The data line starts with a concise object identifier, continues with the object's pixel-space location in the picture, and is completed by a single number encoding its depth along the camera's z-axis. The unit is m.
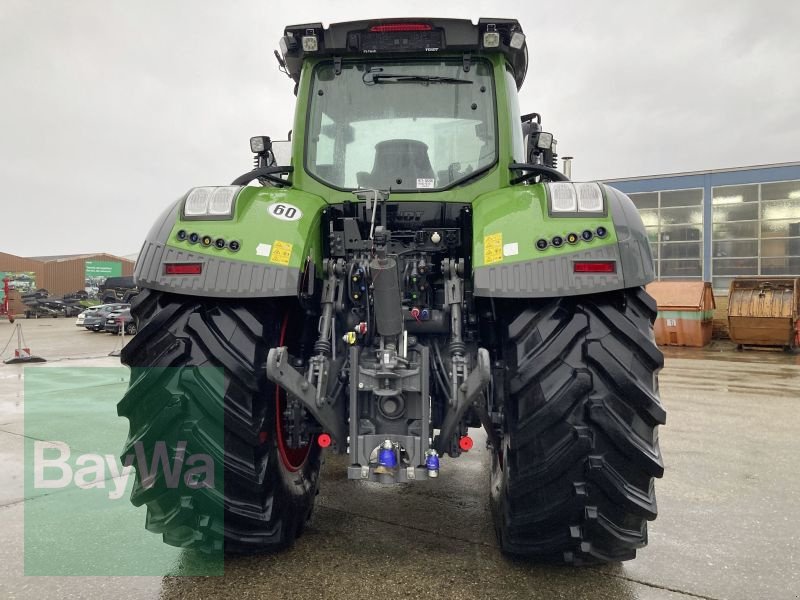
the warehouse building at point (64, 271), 45.44
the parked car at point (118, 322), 20.84
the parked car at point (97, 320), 21.97
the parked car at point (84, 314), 22.73
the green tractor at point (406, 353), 2.43
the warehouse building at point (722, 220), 23.73
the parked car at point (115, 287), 34.12
